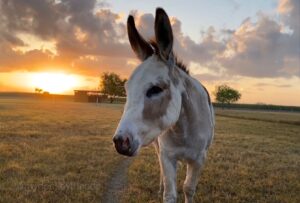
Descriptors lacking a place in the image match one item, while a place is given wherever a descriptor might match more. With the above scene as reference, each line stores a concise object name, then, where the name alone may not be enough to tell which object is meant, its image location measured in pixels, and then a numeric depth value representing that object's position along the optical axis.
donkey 2.38
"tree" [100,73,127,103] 77.92
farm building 82.92
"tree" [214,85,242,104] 78.53
